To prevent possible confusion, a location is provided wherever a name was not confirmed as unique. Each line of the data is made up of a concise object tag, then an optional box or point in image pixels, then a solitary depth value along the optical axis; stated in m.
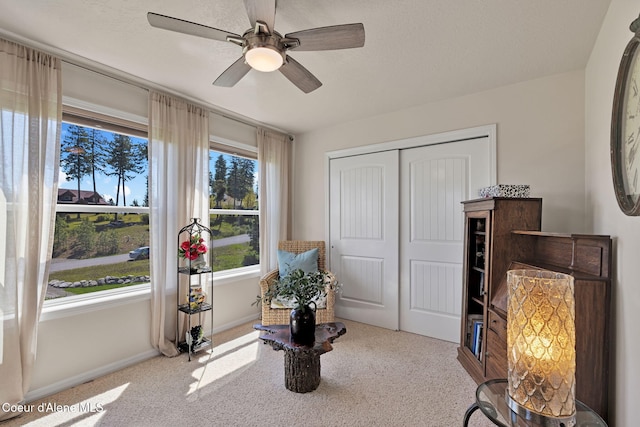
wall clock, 1.27
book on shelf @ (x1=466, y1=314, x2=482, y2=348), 2.62
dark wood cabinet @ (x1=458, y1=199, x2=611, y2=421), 1.58
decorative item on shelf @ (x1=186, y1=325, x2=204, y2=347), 2.78
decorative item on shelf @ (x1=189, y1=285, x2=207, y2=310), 2.83
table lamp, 1.07
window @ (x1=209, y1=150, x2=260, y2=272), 3.55
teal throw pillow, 3.58
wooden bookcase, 2.19
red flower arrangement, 2.78
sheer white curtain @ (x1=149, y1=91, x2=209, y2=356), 2.77
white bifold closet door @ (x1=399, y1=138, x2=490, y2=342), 3.09
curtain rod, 2.05
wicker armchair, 3.10
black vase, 2.17
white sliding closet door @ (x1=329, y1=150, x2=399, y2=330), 3.55
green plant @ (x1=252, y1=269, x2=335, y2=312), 2.19
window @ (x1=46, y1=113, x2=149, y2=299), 2.40
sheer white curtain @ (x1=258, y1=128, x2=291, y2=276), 3.89
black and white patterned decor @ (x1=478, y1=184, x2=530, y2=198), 2.26
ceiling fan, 1.50
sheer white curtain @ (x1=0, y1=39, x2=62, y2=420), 1.97
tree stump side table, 2.12
